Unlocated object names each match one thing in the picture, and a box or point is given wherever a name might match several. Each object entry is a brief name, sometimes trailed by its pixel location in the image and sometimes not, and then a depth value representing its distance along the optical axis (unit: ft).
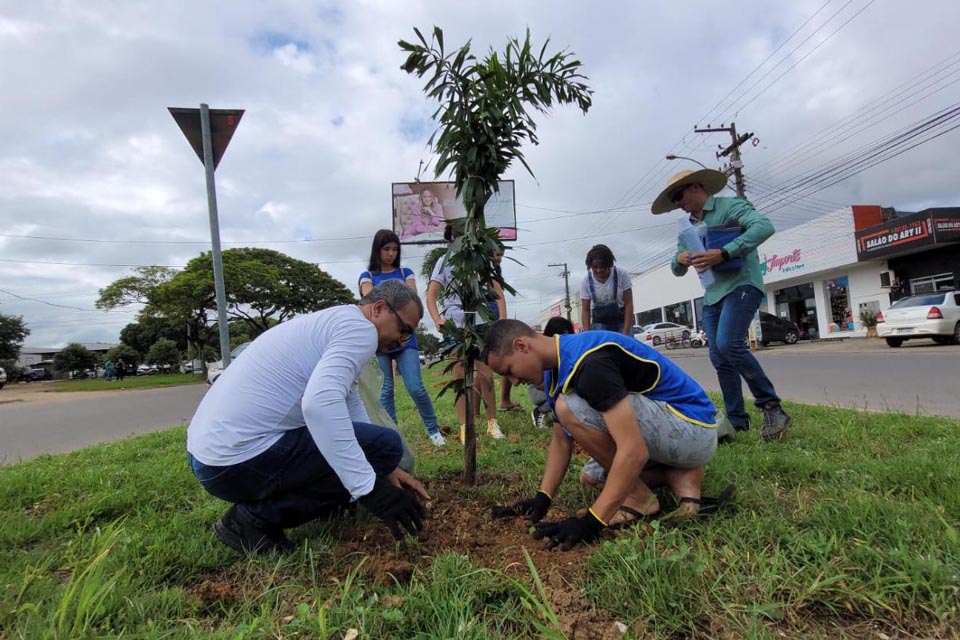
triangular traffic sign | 11.64
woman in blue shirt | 12.21
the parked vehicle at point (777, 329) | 69.92
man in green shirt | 10.77
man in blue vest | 6.01
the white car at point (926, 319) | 40.55
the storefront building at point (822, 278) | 68.28
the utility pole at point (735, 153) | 68.28
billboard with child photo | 46.39
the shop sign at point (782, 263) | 77.93
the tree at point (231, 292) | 95.91
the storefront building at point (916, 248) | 56.54
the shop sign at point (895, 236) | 57.52
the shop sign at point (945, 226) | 56.24
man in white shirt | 6.01
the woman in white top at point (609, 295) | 14.64
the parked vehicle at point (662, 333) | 99.04
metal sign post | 11.64
